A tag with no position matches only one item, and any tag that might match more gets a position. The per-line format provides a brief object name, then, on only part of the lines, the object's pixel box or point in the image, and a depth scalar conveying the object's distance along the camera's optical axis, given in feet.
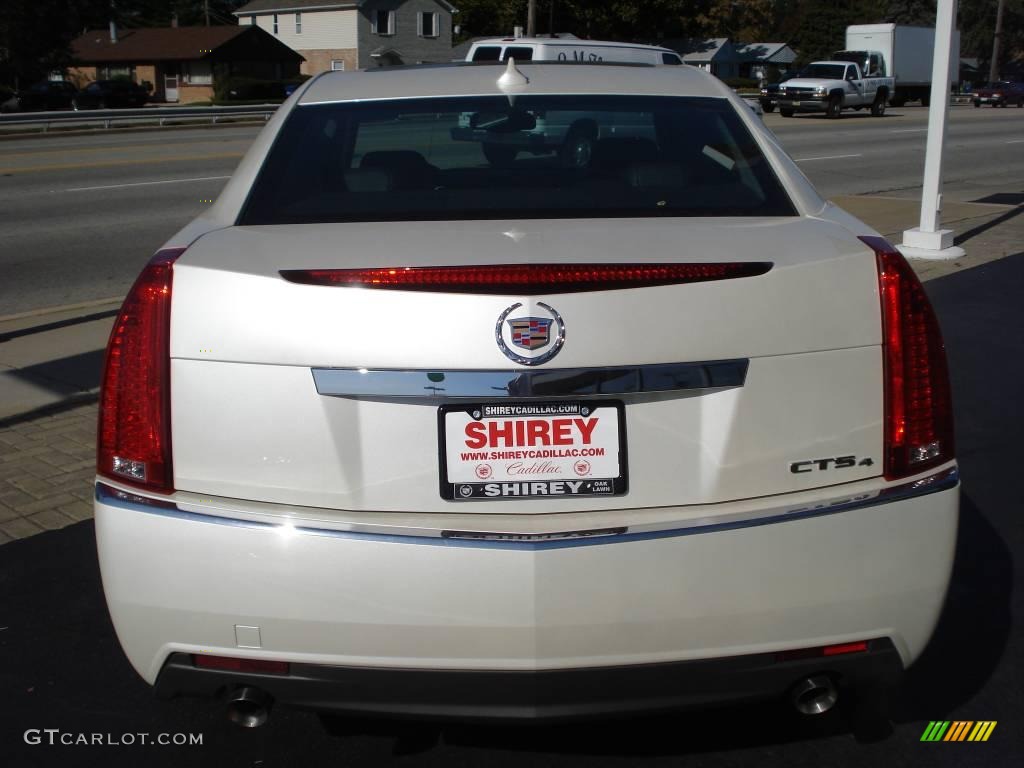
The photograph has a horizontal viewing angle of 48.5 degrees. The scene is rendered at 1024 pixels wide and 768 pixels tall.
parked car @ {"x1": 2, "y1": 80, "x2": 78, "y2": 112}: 166.50
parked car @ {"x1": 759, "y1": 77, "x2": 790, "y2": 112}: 132.57
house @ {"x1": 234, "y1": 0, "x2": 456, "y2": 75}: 219.61
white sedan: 7.71
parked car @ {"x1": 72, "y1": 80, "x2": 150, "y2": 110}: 180.96
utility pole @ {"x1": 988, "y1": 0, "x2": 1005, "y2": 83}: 247.93
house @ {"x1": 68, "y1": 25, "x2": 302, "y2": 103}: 225.35
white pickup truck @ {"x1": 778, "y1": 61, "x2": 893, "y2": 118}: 126.52
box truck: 141.55
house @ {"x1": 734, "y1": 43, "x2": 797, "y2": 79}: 275.16
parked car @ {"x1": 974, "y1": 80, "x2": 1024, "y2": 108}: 185.47
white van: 55.21
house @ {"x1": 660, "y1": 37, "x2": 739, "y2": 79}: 253.57
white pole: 35.83
